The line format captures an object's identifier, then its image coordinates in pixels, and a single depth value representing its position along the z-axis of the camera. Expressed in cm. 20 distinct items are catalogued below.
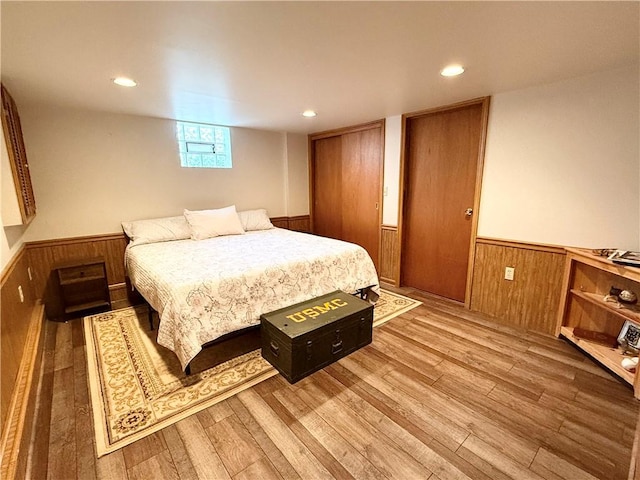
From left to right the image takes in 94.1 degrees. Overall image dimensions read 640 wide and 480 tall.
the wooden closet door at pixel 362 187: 378
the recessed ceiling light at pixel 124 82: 212
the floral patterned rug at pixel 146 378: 161
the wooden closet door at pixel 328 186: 432
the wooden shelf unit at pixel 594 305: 192
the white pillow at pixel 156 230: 313
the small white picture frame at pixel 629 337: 201
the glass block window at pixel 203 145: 363
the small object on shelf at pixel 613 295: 208
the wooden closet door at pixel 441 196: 295
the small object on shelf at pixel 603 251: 205
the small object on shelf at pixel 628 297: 197
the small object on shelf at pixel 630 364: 187
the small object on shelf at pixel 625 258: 179
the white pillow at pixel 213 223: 335
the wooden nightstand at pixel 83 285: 279
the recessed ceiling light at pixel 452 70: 197
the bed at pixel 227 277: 193
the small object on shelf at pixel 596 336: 214
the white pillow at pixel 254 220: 390
